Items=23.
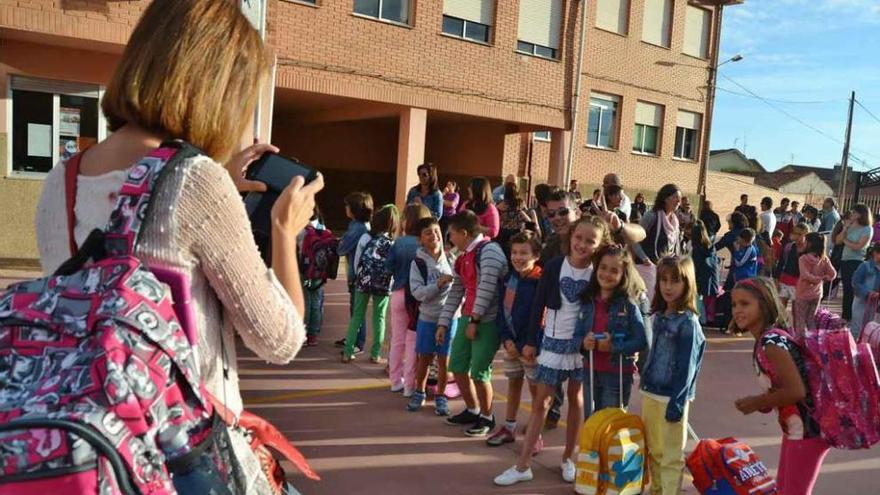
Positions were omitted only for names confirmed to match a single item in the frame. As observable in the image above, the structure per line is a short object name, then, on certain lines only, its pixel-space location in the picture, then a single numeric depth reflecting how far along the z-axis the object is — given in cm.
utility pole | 3501
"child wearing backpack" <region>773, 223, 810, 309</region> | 941
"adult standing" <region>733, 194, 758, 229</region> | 1102
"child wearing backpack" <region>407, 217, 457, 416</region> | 558
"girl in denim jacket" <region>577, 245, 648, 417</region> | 427
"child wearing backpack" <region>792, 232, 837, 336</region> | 859
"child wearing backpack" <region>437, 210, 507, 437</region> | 518
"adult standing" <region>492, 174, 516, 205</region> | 1140
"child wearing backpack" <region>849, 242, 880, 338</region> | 801
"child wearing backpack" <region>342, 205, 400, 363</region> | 673
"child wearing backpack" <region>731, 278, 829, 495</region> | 325
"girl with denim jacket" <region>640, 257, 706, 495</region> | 399
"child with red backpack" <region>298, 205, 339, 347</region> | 731
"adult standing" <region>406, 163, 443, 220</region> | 922
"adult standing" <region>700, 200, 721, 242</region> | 1254
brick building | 1080
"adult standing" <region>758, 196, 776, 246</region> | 1251
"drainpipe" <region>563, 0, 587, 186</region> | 1745
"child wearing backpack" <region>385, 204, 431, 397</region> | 604
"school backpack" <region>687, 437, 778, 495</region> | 350
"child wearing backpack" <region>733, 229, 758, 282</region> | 994
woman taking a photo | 126
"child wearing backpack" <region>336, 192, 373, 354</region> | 716
